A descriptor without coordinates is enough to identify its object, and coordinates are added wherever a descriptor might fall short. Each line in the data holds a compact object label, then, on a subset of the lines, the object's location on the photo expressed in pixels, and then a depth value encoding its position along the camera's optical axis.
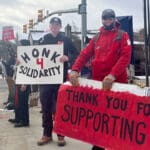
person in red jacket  3.06
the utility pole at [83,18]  7.08
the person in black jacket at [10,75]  6.51
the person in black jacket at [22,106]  5.32
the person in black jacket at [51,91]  4.18
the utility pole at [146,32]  4.55
